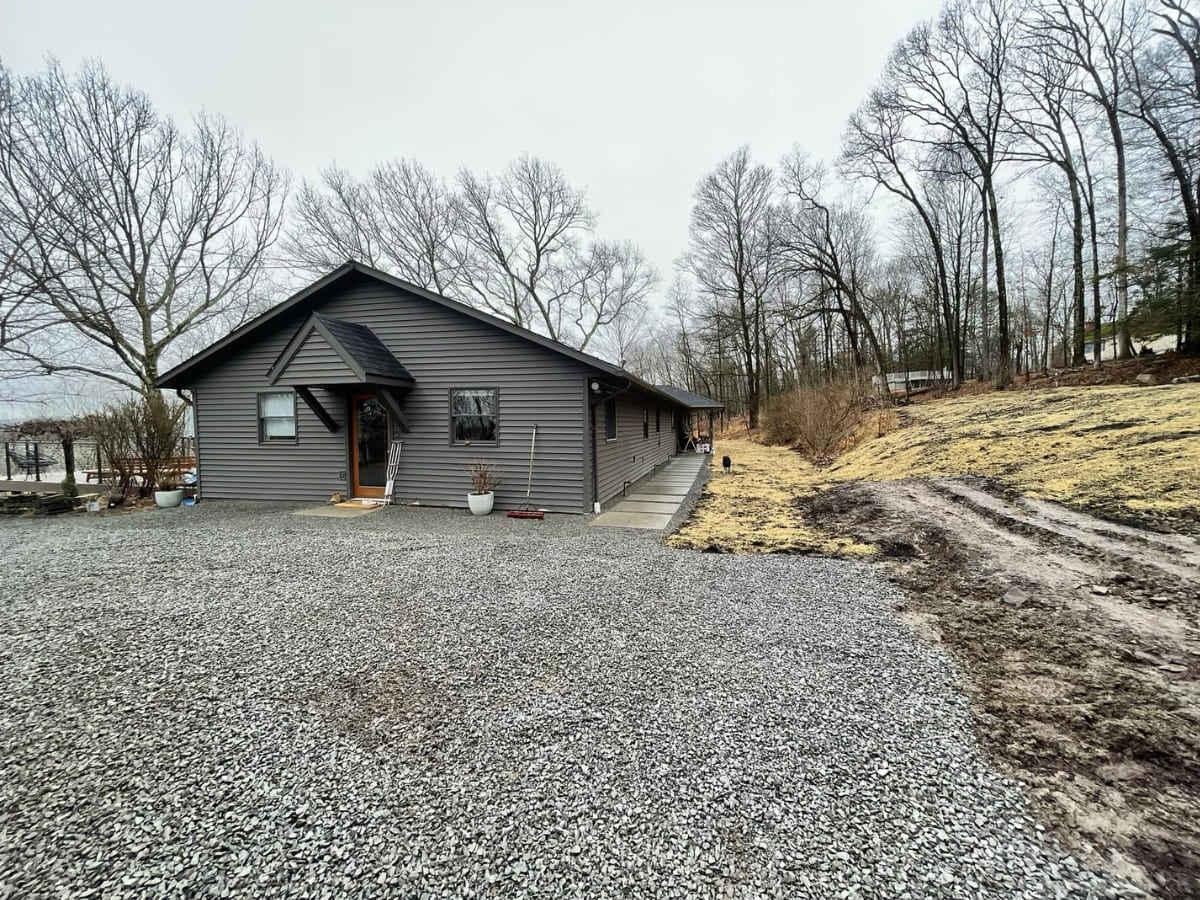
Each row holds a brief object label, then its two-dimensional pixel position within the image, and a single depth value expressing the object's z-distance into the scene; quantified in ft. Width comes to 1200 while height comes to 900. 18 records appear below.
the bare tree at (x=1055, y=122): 57.93
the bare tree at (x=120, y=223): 41.93
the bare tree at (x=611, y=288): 88.28
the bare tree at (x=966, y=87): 58.90
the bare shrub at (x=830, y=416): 51.42
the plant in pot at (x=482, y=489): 26.30
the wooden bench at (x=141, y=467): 30.30
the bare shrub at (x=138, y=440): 29.91
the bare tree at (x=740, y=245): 81.41
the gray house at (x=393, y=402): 26.40
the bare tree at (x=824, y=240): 75.10
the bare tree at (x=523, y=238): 77.46
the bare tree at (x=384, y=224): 69.05
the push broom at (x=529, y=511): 25.80
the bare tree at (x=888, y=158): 67.41
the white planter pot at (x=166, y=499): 30.32
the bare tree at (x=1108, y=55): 52.54
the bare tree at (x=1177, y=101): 44.62
